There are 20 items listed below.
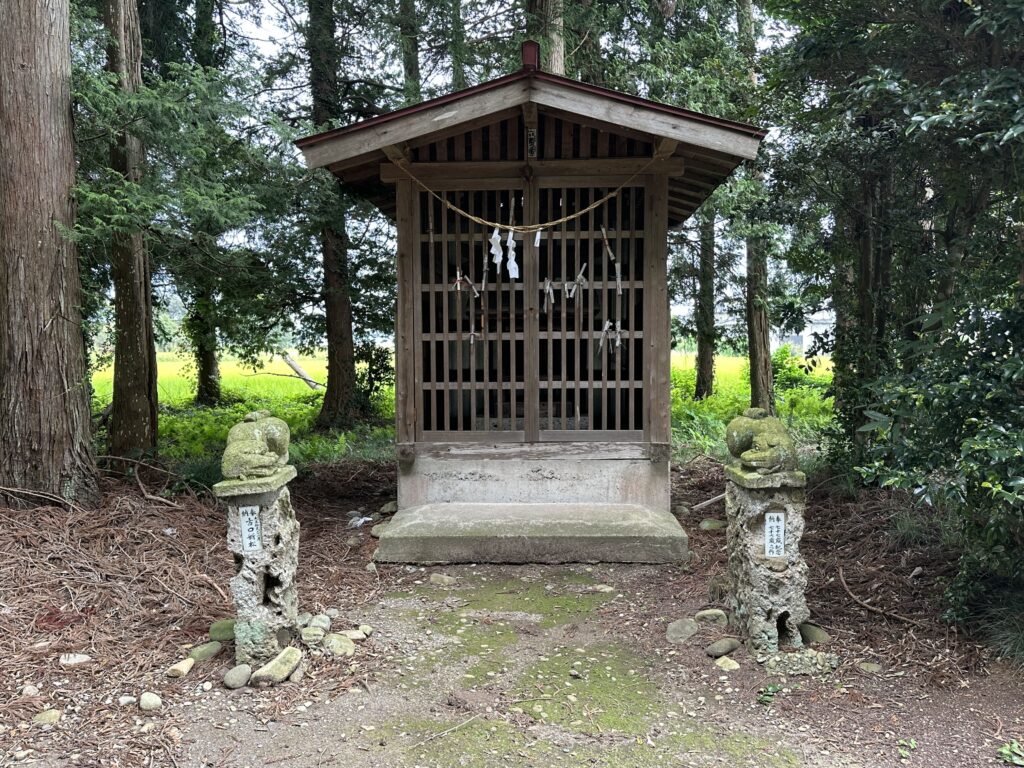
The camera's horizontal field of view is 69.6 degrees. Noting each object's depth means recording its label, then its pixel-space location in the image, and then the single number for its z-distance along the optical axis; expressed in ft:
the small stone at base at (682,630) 14.98
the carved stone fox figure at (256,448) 13.51
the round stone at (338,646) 14.15
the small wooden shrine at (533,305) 21.63
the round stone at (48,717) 11.78
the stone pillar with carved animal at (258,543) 13.37
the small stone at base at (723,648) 14.08
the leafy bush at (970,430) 11.84
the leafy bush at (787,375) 47.32
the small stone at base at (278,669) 12.87
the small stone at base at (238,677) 12.82
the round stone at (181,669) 13.20
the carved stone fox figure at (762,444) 13.92
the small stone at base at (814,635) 14.25
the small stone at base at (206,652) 13.82
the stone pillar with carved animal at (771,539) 13.89
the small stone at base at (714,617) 15.37
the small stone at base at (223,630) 14.47
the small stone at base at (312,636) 14.22
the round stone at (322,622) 14.96
